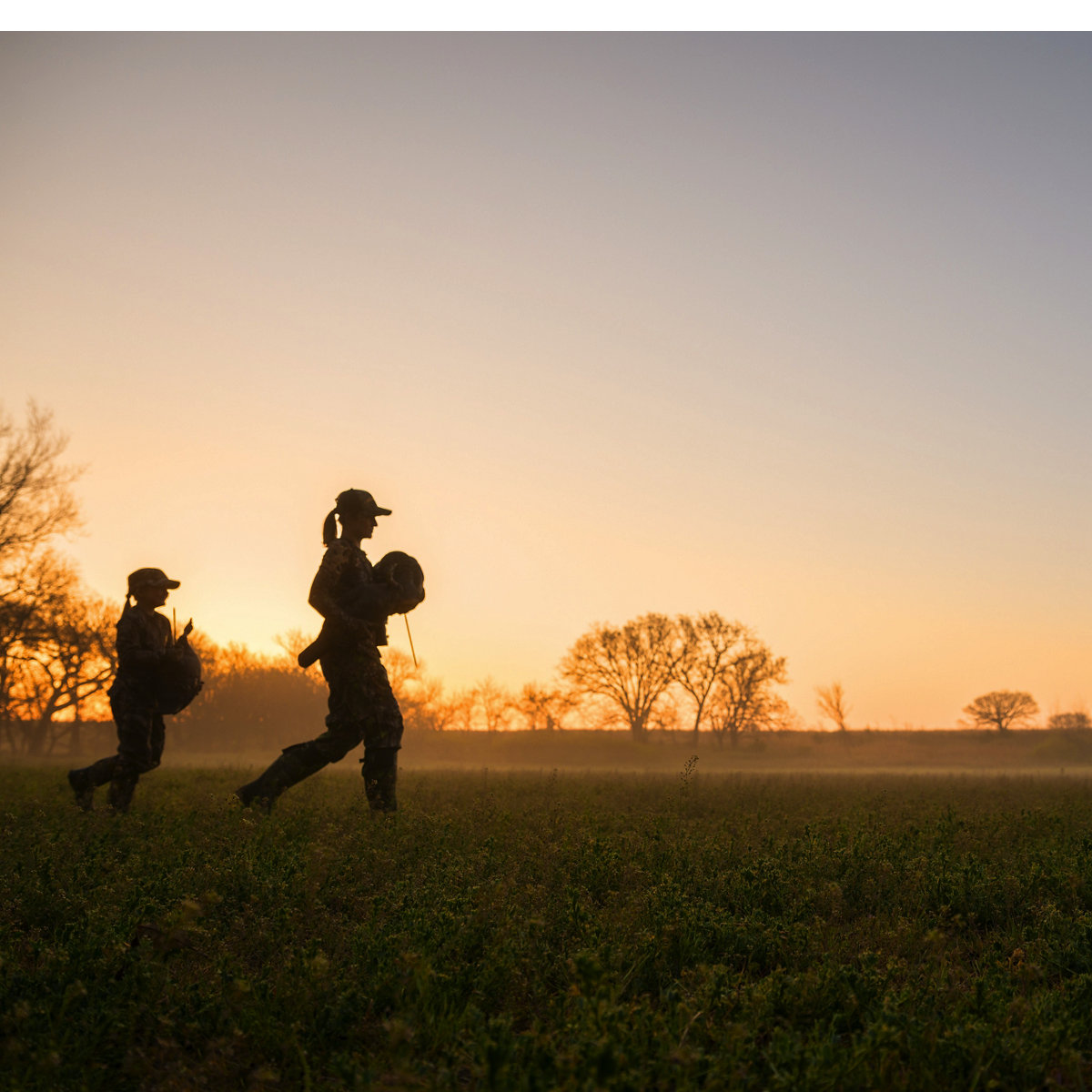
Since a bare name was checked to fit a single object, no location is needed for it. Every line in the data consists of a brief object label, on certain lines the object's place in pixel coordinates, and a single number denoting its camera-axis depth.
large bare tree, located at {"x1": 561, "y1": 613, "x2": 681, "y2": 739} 63.38
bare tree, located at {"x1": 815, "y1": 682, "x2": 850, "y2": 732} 75.28
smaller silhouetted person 8.04
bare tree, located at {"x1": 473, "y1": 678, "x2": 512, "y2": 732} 90.06
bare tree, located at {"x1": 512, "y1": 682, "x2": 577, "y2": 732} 64.75
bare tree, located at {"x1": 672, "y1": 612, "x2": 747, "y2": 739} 62.78
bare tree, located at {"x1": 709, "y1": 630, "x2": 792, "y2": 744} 61.66
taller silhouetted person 7.66
